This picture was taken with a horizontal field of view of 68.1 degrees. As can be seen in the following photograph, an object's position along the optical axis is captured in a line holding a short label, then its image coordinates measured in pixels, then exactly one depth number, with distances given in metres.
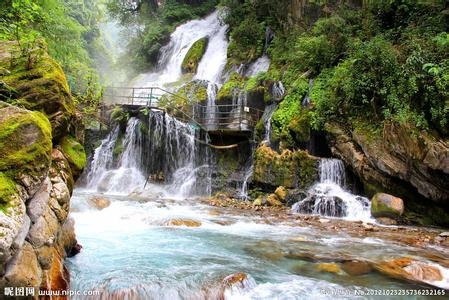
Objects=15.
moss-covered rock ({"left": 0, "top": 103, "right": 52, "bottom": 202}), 2.89
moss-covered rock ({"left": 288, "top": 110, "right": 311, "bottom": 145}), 12.77
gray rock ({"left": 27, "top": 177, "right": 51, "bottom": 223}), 3.12
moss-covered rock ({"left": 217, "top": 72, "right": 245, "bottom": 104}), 17.02
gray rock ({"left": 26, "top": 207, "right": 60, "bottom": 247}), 3.08
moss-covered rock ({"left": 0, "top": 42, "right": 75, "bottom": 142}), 4.24
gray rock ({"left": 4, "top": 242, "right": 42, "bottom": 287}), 2.63
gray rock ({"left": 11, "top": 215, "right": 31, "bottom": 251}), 2.66
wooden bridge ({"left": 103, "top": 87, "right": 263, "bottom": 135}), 15.49
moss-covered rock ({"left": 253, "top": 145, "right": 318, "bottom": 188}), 12.06
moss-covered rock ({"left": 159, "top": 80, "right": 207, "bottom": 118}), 17.50
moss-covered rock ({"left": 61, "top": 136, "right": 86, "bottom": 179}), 4.79
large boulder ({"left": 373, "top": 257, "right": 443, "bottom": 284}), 4.86
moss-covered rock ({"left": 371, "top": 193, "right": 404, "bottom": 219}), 9.50
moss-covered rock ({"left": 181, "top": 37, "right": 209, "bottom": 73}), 23.23
